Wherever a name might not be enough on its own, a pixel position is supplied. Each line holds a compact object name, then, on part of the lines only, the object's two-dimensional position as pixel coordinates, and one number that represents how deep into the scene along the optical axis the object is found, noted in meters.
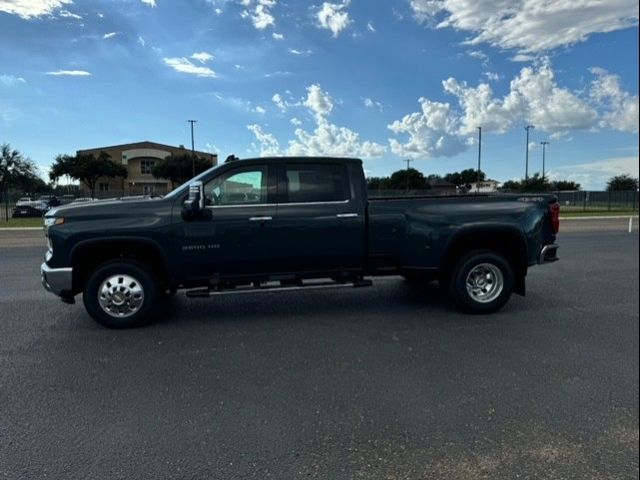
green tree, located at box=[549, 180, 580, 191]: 72.94
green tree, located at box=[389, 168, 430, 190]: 83.75
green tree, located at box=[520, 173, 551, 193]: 60.66
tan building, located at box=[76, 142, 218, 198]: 85.94
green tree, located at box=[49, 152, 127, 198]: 71.44
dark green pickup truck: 5.52
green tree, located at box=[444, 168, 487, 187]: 109.69
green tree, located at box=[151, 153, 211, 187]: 73.44
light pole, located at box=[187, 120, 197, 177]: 69.06
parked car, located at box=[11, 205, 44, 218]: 34.59
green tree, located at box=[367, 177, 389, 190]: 80.53
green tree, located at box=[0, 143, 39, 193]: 34.47
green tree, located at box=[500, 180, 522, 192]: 70.89
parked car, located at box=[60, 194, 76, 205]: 31.12
